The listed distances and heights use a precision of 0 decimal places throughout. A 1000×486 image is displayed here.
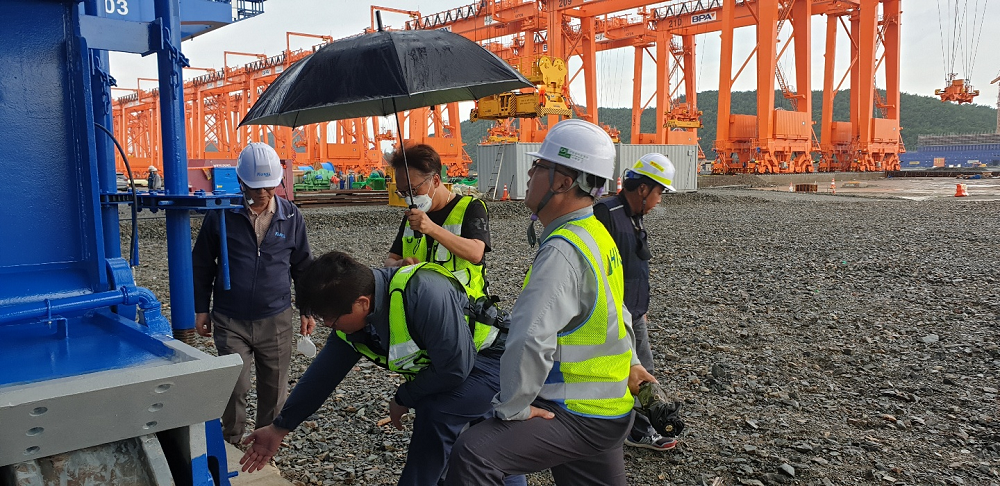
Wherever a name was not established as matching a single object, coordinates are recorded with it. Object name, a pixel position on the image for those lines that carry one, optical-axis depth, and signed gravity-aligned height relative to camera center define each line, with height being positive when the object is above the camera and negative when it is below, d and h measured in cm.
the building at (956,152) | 5726 +136
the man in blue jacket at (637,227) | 410 -32
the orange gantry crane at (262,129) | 4259 +361
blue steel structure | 142 -29
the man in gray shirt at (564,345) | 207 -52
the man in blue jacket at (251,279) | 356 -52
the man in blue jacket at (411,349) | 226 -60
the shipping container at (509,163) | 2206 +36
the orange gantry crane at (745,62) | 3238 +586
